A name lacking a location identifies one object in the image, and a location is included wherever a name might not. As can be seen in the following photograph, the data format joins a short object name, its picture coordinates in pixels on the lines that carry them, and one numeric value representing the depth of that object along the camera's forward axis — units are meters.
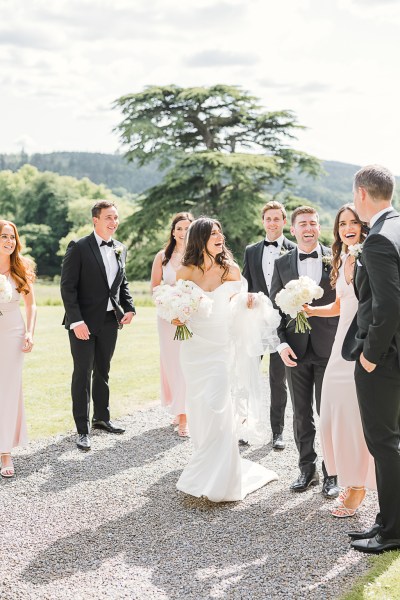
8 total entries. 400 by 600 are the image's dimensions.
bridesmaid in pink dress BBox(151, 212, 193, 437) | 8.09
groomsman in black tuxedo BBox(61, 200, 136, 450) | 7.50
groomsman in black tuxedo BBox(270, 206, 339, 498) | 6.04
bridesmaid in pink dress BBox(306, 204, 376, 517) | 5.21
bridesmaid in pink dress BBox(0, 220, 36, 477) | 6.59
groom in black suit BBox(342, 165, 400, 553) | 4.09
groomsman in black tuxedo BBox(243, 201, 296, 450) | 7.43
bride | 5.66
